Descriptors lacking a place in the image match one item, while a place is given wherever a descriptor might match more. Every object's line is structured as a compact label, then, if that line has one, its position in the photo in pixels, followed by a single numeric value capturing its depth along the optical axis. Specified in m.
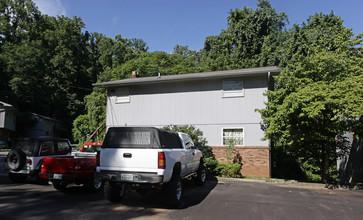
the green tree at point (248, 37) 28.89
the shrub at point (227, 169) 12.66
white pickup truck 6.40
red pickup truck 7.89
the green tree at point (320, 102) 9.52
